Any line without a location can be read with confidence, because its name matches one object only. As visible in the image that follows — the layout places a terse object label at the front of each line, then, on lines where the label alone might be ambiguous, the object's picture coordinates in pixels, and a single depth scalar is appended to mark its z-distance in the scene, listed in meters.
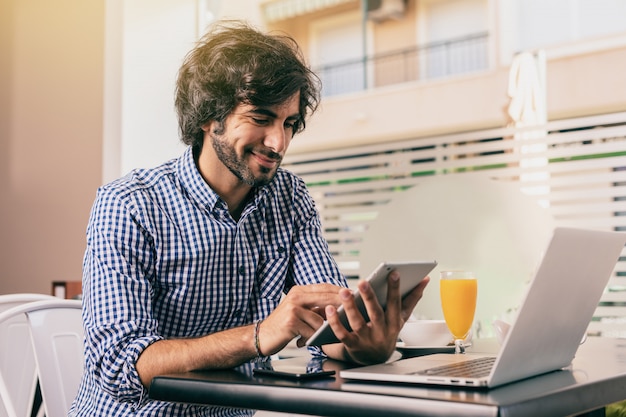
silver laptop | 0.88
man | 1.17
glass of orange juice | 1.41
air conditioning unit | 5.57
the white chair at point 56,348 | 1.54
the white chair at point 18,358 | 1.87
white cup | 1.44
